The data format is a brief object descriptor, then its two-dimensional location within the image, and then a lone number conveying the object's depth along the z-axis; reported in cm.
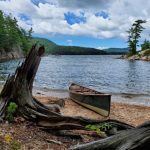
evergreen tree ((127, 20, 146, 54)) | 7688
